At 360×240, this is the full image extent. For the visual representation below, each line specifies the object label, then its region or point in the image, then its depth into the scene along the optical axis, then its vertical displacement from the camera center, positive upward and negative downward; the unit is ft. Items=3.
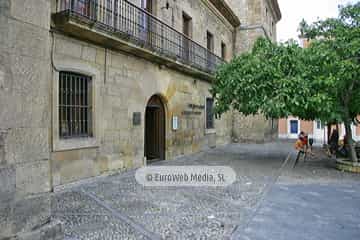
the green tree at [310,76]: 24.86 +3.92
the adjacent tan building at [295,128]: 107.24 -4.21
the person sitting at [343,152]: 34.85 -4.33
